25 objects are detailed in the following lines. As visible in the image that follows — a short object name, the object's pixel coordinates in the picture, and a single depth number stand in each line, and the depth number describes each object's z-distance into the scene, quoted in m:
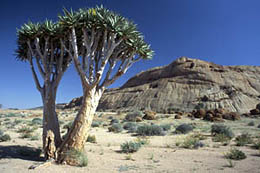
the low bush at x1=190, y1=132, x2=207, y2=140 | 10.12
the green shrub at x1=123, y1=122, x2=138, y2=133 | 13.98
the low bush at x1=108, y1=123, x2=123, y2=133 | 14.02
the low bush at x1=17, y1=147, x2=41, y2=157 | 6.75
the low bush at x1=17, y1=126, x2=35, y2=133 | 12.87
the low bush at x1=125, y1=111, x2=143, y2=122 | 24.27
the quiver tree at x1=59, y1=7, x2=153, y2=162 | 5.76
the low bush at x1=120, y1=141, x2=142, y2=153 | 7.55
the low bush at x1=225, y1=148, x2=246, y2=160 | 6.16
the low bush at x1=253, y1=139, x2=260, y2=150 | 7.73
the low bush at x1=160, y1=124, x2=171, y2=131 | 14.14
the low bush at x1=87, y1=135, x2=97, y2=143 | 9.89
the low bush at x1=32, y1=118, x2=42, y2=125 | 18.72
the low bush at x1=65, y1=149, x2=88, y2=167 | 5.36
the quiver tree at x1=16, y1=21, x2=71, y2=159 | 6.15
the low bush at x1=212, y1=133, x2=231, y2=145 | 9.27
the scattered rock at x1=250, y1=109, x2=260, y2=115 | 32.25
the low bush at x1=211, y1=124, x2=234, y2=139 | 10.80
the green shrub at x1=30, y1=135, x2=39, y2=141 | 10.05
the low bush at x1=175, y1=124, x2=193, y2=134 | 12.95
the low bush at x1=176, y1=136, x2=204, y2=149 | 8.27
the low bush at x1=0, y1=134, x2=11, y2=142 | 9.50
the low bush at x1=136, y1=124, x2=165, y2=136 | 12.16
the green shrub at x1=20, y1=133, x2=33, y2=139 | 10.66
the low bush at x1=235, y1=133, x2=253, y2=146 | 8.48
